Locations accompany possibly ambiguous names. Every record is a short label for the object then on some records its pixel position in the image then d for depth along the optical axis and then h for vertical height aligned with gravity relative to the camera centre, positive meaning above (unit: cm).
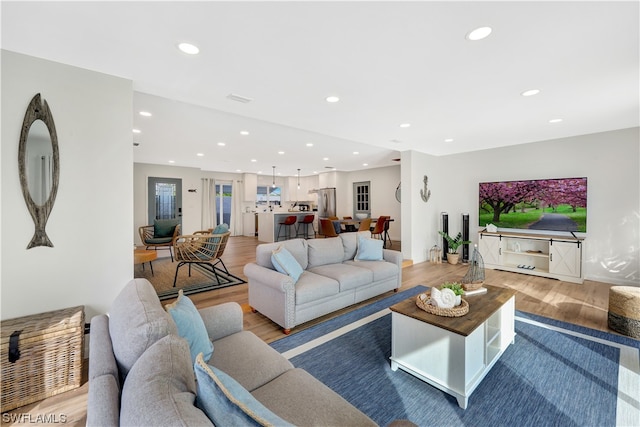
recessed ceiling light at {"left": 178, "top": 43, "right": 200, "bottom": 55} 200 +122
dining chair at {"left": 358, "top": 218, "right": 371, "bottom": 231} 731 -42
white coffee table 186 -103
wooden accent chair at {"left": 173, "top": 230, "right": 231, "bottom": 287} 420 -63
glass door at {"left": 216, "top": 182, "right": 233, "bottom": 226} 1027 +25
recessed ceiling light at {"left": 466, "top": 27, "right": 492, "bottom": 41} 181 +122
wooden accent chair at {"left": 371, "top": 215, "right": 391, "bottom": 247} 675 -42
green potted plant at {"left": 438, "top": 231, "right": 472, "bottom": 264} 576 -77
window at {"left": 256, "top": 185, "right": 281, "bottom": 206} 1145 +58
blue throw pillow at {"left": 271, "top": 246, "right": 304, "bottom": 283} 298 -62
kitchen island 849 -49
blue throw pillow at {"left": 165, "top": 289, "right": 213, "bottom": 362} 142 -65
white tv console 442 -79
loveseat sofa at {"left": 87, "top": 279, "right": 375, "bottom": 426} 72 -58
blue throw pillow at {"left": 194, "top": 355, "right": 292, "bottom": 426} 73 -56
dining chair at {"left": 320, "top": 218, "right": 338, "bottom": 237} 786 -57
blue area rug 173 -130
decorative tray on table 208 -79
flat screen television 463 +11
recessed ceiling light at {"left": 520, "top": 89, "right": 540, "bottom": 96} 276 +124
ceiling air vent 293 +124
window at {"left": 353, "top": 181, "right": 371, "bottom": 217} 958 +42
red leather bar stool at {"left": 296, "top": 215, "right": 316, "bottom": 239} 887 -53
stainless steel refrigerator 1006 +26
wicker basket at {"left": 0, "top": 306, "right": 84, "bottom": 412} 175 -104
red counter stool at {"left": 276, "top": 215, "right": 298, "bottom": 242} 832 -47
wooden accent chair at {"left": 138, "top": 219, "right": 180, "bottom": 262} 553 -53
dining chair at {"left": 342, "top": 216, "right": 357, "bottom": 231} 856 -58
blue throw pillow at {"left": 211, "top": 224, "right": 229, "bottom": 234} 449 -35
